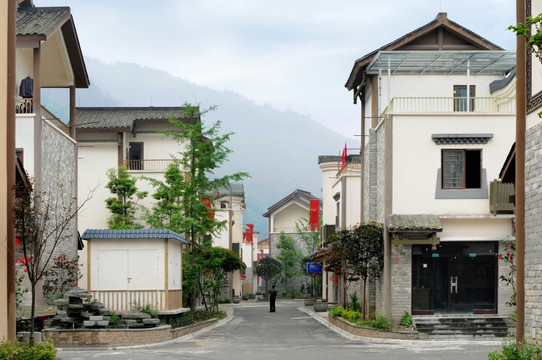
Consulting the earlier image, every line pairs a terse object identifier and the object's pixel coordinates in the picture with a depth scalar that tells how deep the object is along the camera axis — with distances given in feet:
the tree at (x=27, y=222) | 57.47
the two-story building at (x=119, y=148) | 133.28
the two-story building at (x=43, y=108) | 83.20
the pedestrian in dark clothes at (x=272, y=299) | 151.01
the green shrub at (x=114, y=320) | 80.18
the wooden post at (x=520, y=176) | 54.54
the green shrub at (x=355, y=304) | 111.96
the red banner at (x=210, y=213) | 120.39
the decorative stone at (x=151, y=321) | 80.64
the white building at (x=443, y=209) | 91.40
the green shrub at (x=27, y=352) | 49.67
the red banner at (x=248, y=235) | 257.79
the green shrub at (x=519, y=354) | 48.88
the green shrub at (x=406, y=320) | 89.40
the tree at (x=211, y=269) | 118.52
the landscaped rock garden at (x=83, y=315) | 77.71
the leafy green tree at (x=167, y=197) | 122.00
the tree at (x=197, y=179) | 115.85
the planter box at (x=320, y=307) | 146.72
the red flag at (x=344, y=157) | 135.74
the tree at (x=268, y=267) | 226.38
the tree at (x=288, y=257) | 230.68
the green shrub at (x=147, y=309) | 84.89
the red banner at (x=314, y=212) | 207.78
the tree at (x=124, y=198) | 128.57
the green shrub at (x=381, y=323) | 86.69
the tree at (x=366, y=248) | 93.86
